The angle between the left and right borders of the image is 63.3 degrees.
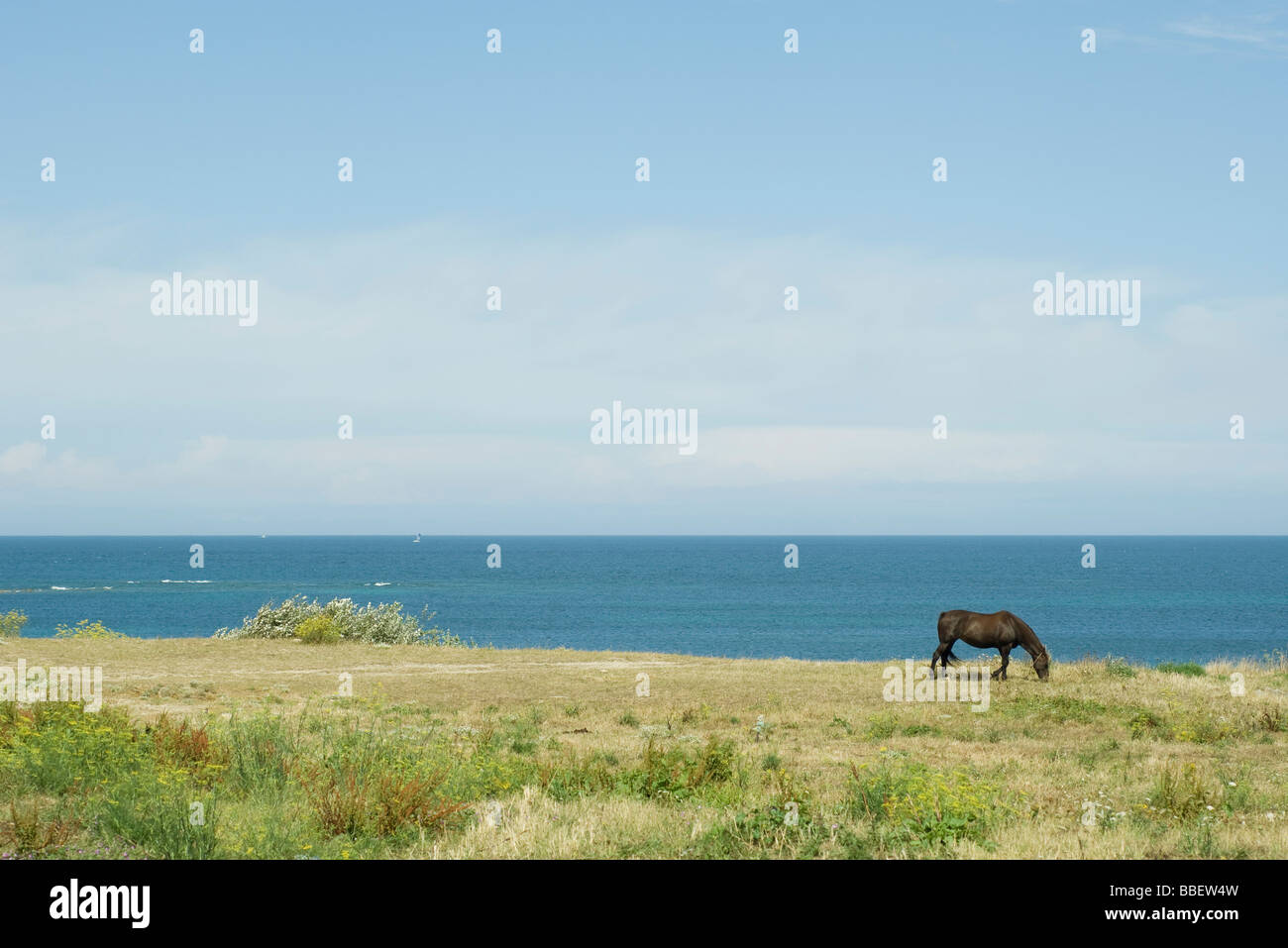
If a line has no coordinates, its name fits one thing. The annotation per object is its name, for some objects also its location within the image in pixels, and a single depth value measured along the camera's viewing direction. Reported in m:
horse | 26.75
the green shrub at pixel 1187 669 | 30.00
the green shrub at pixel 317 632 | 39.03
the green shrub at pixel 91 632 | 35.72
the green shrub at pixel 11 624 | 36.44
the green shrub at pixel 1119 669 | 27.31
